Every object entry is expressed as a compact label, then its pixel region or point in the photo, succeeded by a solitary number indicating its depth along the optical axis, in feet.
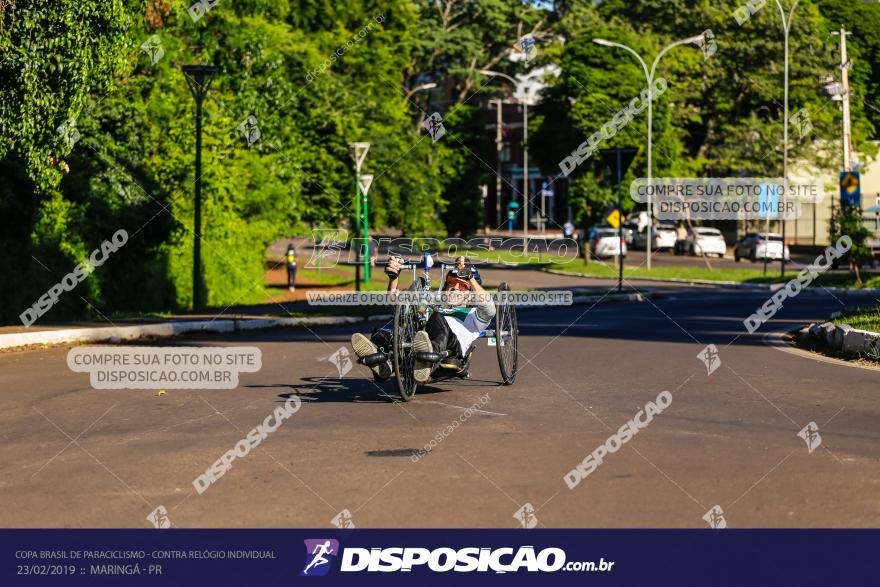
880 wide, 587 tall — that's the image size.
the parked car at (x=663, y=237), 228.84
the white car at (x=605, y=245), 211.41
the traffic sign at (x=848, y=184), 111.55
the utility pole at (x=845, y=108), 128.57
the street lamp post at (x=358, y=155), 108.37
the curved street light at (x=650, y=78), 159.57
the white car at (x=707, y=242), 215.92
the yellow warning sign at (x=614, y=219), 133.33
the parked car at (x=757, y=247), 193.98
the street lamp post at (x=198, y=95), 79.71
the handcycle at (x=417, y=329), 39.93
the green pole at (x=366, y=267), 118.19
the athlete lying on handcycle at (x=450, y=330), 40.32
